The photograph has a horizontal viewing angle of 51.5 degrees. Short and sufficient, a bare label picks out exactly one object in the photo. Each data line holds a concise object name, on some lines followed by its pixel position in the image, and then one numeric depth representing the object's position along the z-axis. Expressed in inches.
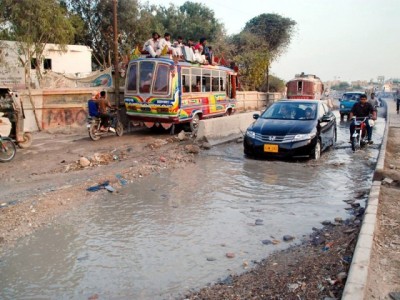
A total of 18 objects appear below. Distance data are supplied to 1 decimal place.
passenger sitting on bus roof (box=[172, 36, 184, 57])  598.2
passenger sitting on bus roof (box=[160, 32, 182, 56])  585.3
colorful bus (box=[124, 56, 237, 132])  574.9
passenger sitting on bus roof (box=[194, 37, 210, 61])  679.7
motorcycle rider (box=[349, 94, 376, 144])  510.3
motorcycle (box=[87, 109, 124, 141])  559.5
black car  408.8
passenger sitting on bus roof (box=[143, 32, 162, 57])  582.2
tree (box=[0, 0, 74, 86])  628.1
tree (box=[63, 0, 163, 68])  1201.4
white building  805.9
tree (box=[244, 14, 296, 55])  1837.8
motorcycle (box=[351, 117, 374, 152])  505.0
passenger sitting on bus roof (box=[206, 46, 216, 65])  707.3
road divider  530.3
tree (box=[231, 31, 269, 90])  1437.0
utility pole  658.5
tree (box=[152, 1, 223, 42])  1622.0
